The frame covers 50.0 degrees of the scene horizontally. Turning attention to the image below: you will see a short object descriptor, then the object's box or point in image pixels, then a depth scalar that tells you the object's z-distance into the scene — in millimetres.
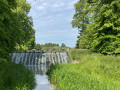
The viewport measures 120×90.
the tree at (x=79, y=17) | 33125
